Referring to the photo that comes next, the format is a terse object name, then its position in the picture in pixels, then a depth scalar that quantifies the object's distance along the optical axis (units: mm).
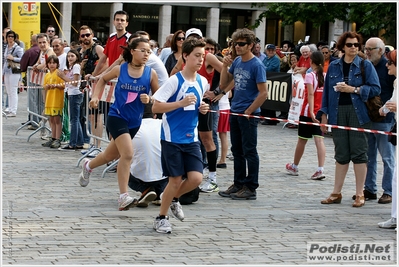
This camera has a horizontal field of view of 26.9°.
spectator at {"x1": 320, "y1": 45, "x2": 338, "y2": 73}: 17672
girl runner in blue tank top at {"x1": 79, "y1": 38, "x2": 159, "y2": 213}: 8703
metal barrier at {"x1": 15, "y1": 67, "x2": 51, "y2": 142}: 15617
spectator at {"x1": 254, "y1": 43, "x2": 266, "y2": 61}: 20719
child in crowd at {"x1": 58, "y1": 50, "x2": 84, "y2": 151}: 13680
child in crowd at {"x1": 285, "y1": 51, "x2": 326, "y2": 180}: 11570
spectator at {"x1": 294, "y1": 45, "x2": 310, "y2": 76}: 16753
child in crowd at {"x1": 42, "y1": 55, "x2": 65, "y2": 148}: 14266
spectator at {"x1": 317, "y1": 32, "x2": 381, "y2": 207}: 9227
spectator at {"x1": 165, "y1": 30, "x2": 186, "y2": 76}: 10922
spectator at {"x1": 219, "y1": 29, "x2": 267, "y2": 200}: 9539
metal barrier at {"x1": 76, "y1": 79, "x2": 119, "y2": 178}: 11445
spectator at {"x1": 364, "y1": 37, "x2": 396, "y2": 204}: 9570
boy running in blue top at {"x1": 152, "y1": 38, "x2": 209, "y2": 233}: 7738
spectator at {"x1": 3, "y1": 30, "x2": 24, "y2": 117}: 19641
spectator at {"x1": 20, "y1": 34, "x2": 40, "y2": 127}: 17141
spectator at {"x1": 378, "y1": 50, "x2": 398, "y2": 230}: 8070
